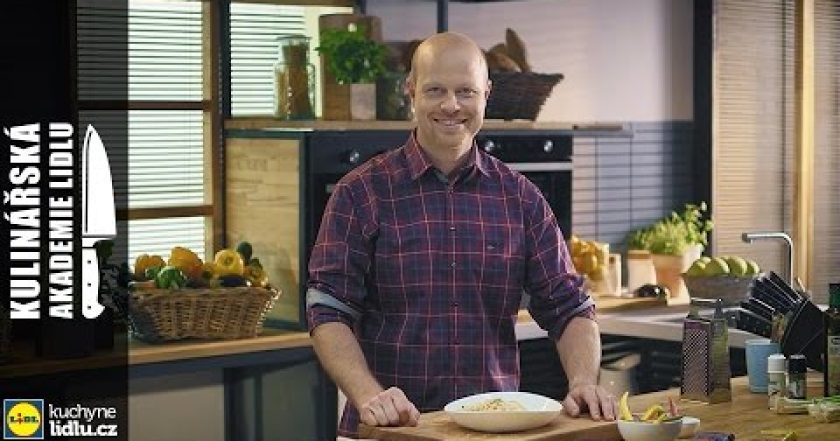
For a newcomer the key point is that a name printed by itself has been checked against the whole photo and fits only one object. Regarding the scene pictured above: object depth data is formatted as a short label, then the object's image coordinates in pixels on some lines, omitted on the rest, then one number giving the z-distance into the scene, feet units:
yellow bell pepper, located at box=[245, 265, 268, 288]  16.85
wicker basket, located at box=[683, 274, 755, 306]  19.36
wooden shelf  17.11
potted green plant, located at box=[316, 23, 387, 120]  17.48
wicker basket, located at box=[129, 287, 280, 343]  16.11
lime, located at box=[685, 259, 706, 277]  19.33
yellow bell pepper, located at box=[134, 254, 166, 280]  16.53
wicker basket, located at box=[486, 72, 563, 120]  18.86
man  11.59
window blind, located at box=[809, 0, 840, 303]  23.84
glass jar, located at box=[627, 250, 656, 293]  21.04
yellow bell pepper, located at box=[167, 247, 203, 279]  16.53
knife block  12.16
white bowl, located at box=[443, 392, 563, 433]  9.86
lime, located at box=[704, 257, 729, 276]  19.32
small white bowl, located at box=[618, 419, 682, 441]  9.80
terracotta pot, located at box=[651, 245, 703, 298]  20.95
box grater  11.57
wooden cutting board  9.82
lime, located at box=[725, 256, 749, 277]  19.47
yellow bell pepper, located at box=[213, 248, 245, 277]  16.75
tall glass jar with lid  17.46
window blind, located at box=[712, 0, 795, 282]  22.94
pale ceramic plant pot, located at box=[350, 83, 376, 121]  17.48
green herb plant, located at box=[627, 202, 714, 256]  21.22
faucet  17.35
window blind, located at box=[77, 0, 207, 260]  16.80
